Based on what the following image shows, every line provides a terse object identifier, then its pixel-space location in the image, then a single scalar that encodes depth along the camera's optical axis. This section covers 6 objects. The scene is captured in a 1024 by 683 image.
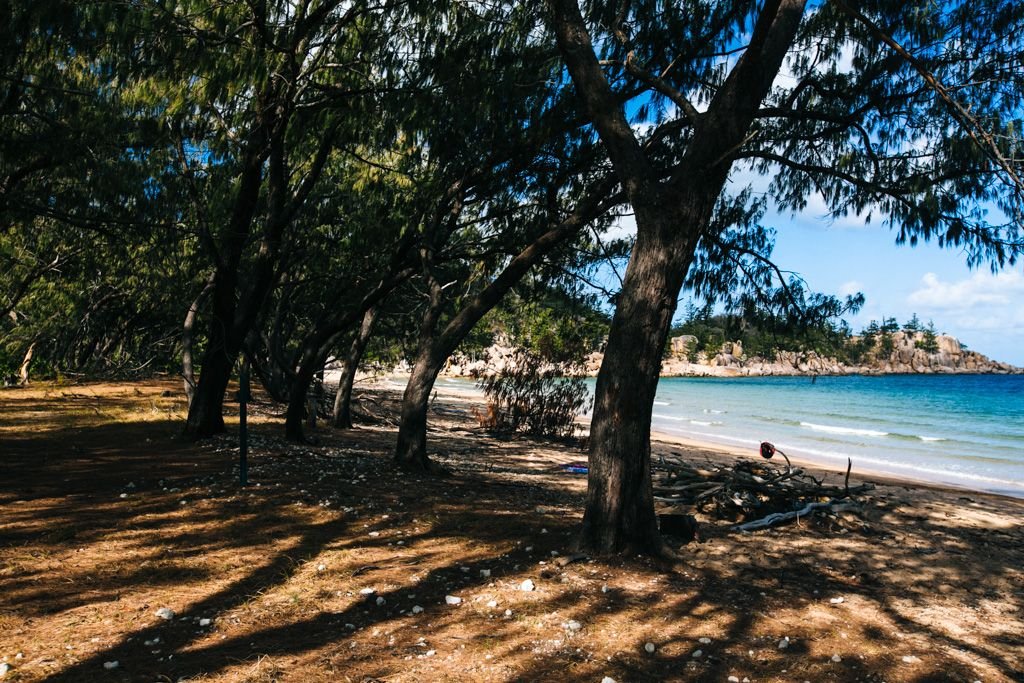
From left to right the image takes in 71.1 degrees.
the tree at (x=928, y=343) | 127.44
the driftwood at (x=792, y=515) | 7.28
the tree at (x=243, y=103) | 7.95
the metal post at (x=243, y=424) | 7.49
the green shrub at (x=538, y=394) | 17.30
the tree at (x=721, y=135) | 5.48
